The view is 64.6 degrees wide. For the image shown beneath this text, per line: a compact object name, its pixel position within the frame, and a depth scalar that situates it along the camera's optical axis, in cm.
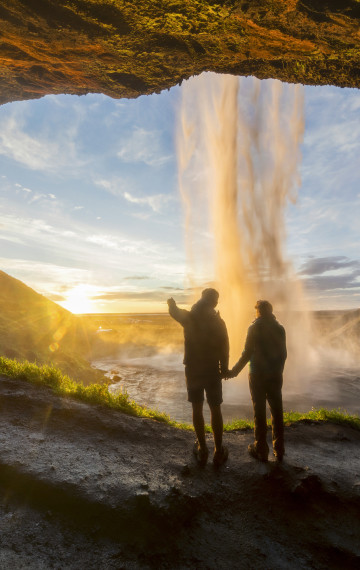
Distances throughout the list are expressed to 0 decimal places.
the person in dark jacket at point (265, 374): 513
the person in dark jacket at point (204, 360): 484
